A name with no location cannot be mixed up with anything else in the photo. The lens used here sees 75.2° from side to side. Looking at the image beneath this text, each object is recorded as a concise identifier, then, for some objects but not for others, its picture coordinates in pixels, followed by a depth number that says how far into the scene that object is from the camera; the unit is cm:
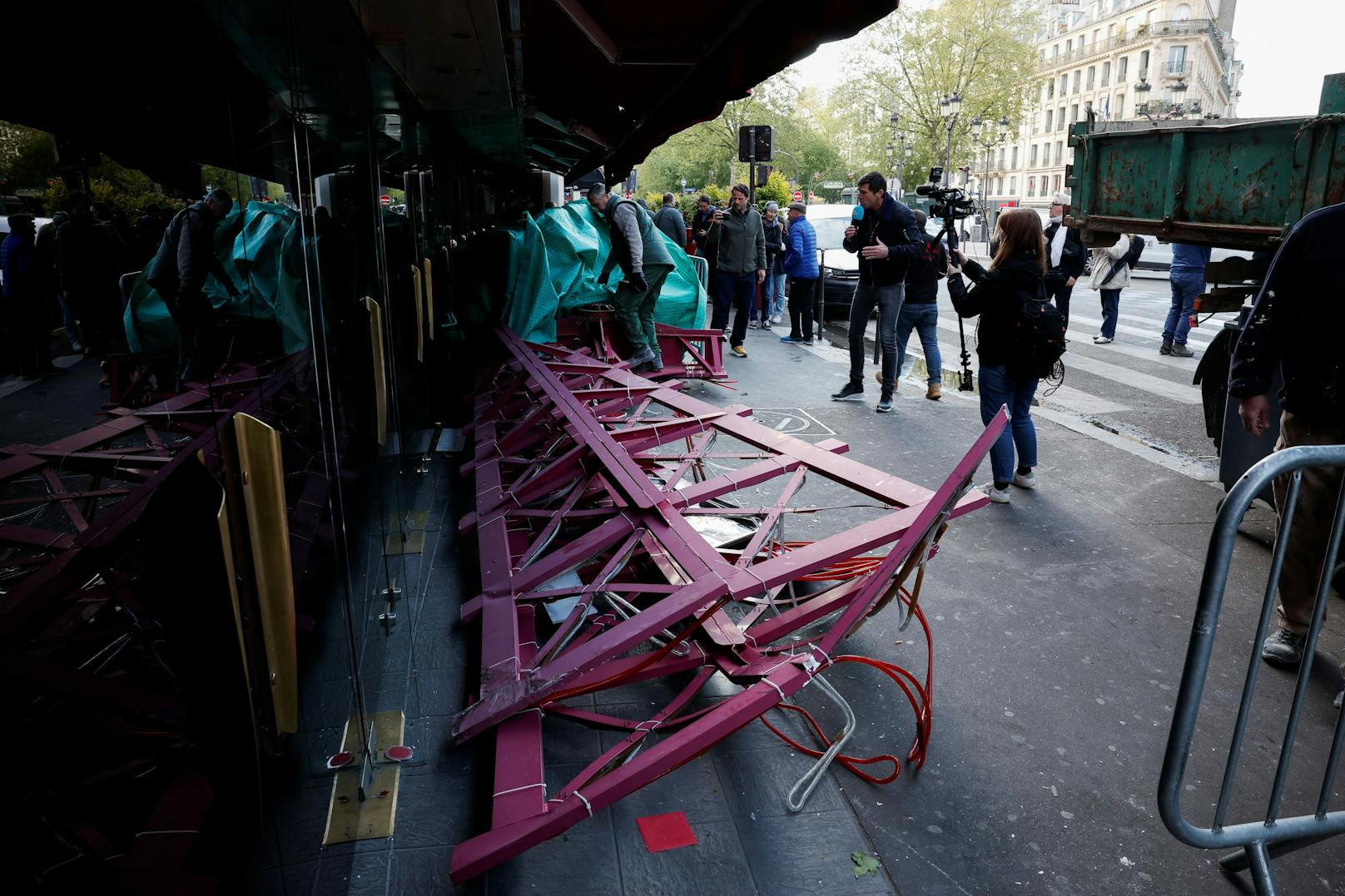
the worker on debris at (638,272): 931
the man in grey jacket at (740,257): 1141
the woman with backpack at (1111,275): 1207
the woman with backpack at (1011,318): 563
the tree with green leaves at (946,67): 4784
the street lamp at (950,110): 4058
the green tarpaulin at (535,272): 912
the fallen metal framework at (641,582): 268
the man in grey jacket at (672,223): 1305
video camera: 729
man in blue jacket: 1200
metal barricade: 216
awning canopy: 114
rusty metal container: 565
